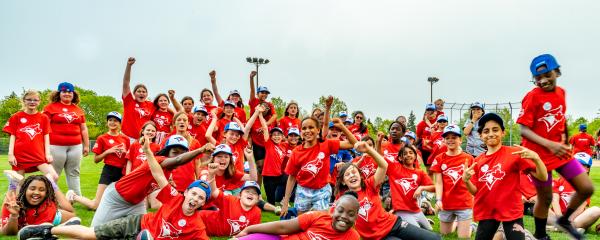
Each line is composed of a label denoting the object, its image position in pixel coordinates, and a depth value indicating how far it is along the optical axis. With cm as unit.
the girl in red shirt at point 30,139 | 801
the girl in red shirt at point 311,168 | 734
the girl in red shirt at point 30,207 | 598
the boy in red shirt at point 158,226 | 550
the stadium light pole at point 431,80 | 5140
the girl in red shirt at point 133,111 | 951
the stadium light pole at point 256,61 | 3750
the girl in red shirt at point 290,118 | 1127
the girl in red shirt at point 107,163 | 839
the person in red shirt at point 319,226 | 507
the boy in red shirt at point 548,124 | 526
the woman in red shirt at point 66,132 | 875
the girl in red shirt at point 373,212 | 582
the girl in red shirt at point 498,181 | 497
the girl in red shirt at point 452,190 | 720
